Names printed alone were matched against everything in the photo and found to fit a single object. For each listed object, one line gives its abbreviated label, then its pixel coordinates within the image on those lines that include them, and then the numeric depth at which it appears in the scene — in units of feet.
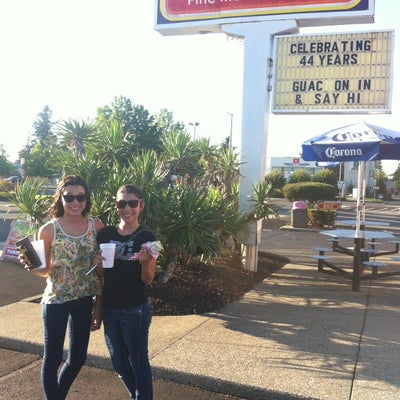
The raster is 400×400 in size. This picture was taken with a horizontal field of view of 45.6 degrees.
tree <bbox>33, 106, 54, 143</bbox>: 333.42
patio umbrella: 22.93
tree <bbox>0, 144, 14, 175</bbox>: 193.36
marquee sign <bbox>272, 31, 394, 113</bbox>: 28.04
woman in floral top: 10.51
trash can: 59.00
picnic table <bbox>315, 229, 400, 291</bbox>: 24.21
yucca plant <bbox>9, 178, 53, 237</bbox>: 21.35
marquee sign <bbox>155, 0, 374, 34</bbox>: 27.58
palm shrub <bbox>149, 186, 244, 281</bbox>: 20.38
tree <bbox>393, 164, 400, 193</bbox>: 240.73
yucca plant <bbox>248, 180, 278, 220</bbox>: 26.68
